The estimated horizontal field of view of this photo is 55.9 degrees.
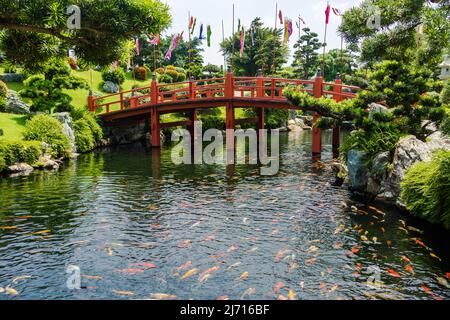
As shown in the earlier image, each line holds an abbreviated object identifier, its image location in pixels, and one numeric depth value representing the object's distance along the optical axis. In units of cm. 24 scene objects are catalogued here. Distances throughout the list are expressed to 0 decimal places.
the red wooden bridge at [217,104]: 2920
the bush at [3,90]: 3155
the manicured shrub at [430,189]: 1280
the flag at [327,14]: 4139
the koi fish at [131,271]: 1038
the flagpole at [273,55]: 5099
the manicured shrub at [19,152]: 2264
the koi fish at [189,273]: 1008
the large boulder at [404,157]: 1547
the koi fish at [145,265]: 1073
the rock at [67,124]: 2939
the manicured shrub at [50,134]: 2654
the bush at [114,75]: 5097
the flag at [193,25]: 5054
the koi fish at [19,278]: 992
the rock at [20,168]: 2279
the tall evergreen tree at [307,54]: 6919
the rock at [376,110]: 1828
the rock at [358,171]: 1794
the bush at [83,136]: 3159
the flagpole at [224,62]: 6487
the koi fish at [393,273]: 1009
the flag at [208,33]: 5116
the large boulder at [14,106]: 3219
